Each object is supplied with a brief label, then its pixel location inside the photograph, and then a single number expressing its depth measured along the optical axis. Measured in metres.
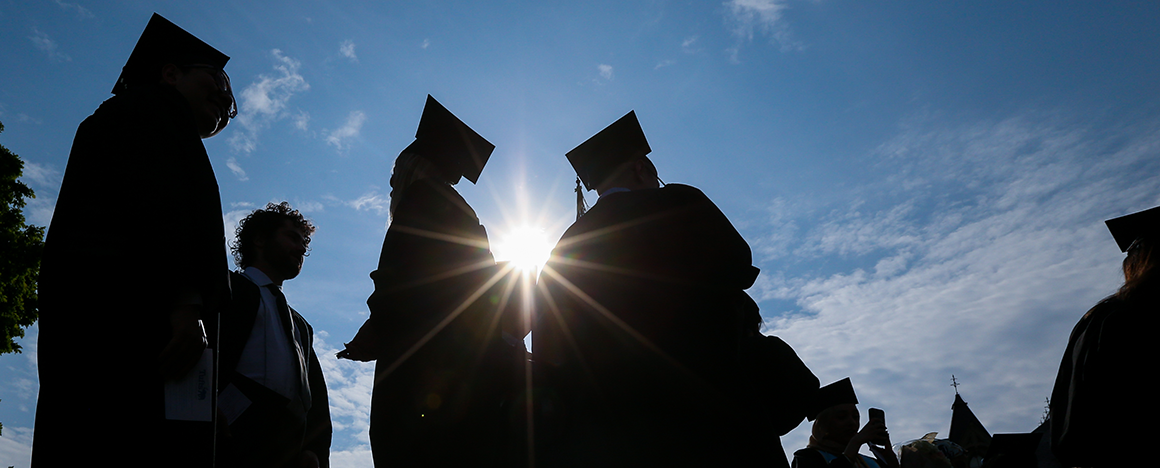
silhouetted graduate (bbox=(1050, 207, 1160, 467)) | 2.87
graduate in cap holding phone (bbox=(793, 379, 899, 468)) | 5.91
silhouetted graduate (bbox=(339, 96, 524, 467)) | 2.73
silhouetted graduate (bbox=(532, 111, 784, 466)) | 2.28
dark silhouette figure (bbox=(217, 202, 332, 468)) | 3.13
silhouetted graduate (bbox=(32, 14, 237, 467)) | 1.67
